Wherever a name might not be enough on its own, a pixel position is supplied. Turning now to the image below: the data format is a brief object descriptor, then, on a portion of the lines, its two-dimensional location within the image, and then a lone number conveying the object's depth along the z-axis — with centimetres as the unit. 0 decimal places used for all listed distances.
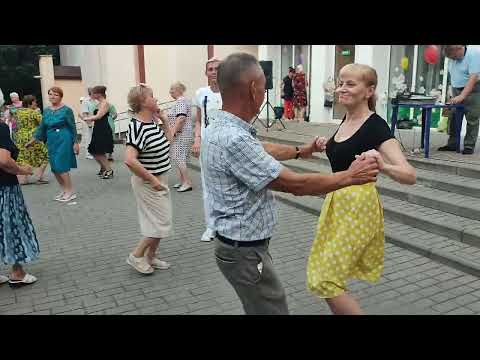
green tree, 2756
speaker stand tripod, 1250
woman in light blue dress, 735
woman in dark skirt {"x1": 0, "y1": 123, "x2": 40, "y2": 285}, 416
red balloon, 1012
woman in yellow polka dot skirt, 271
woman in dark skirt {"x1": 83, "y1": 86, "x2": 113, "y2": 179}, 916
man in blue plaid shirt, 214
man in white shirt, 497
